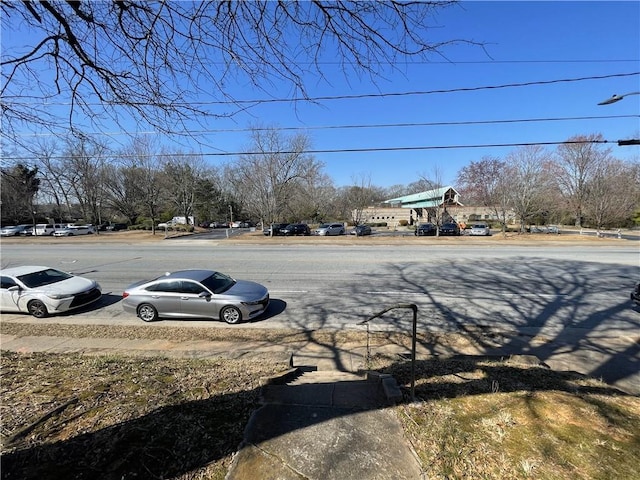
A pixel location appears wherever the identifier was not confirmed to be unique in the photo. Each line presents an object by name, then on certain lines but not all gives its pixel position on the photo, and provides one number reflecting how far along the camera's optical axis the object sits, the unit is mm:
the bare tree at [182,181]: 46688
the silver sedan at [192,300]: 8562
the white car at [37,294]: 9398
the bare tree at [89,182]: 39719
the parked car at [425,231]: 37219
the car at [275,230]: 37294
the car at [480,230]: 37781
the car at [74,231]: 45219
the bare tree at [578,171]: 43031
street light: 10125
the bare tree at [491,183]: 32969
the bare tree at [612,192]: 36219
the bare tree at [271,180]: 32312
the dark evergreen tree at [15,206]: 42188
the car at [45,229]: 48438
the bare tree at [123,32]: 3129
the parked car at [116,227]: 57419
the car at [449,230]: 36844
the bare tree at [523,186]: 32969
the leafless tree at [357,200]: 60100
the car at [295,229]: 38156
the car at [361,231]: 37784
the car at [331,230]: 39094
